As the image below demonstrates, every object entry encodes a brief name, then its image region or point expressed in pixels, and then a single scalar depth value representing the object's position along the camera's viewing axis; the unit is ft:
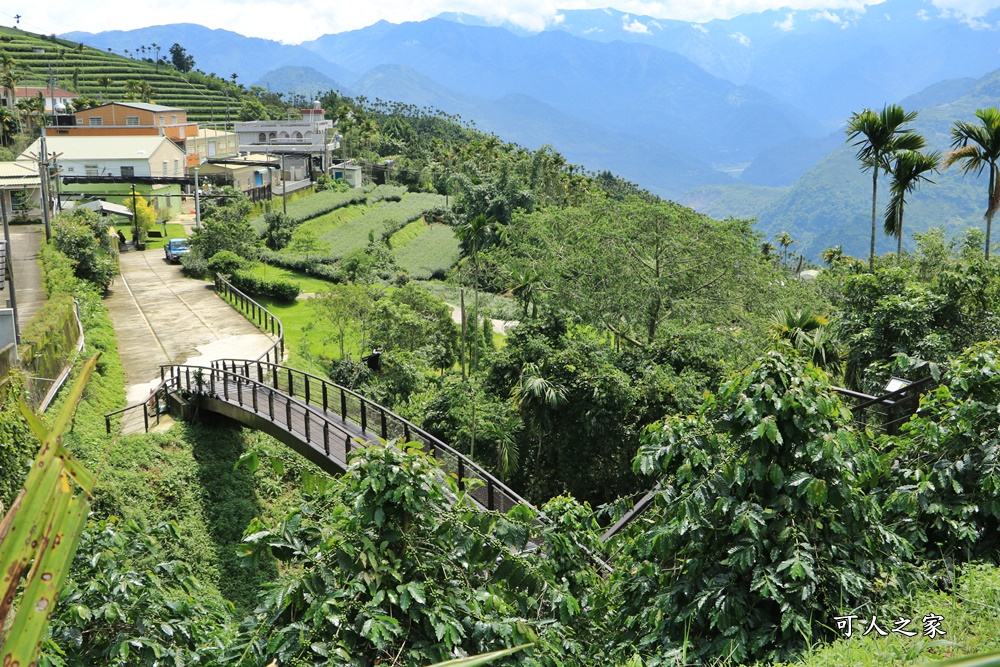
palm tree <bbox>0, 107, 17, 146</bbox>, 226.36
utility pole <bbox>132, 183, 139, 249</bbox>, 169.23
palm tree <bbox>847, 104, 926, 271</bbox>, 75.72
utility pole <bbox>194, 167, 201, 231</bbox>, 171.73
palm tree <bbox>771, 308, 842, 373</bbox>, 49.70
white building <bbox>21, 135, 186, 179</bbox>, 207.31
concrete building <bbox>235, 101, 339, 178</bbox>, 277.64
